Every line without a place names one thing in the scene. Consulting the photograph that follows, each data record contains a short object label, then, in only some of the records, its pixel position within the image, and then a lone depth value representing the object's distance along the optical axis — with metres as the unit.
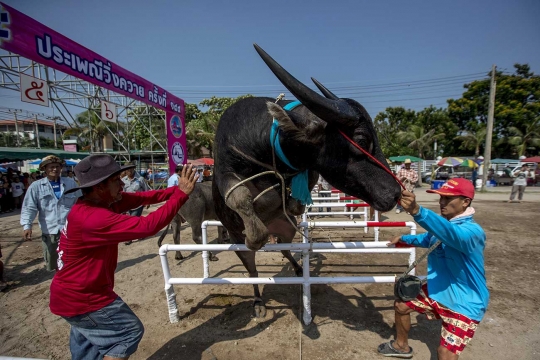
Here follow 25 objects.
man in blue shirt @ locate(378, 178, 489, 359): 1.85
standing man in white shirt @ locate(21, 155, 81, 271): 4.26
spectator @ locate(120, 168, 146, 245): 7.48
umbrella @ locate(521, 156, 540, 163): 21.17
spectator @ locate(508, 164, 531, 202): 11.58
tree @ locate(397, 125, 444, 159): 27.65
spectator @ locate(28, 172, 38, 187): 15.19
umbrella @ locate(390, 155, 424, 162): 21.19
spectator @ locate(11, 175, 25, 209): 12.86
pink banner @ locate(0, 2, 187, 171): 4.89
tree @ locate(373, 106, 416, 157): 33.03
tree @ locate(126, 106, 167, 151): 22.53
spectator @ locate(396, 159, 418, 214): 8.24
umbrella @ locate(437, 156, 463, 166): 18.73
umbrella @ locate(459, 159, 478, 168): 18.31
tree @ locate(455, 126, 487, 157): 26.36
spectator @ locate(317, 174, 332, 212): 9.35
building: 48.08
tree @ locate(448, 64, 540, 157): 25.80
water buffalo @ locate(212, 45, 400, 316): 1.74
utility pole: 16.48
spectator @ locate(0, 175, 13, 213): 12.58
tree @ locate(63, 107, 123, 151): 21.78
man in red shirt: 1.78
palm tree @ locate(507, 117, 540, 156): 25.16
